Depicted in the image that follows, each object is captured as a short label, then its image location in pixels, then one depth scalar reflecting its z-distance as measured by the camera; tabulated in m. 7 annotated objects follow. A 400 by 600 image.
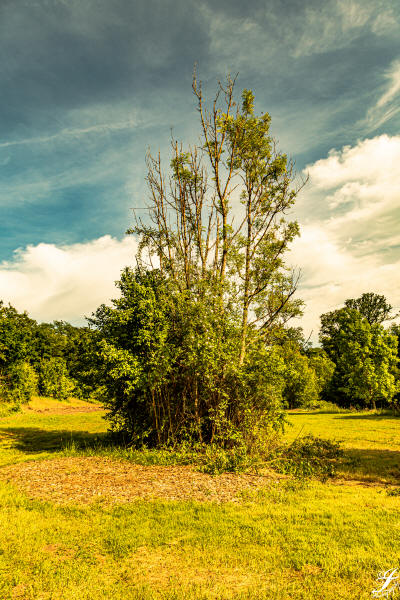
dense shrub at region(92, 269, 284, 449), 10.27
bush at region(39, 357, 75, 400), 36.50
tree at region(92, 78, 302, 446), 10.45
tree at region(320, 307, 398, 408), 27.16
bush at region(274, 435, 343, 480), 9.44
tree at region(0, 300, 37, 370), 31.18
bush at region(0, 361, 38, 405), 30.36
